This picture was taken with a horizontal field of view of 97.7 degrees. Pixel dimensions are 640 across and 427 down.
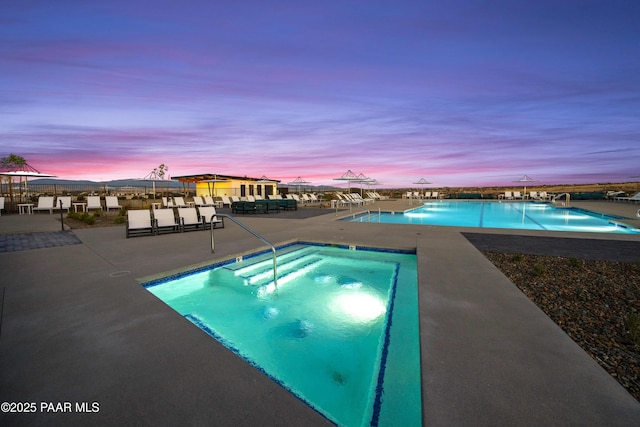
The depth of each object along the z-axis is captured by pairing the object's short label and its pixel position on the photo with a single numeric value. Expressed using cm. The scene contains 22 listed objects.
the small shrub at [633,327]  239
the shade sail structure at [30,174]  1192
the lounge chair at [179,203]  1487
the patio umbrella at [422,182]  2799
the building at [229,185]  2297
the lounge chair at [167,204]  1427
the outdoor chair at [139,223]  692
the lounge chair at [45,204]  1316
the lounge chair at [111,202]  1438
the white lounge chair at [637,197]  1486
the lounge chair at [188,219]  767
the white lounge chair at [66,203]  1354
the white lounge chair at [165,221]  734
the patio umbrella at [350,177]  1929
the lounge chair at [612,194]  2147
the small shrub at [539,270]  403
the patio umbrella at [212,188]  2286
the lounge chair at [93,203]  1416
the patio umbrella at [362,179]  1989
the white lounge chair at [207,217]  812
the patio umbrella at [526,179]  2436
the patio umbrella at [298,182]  2577
